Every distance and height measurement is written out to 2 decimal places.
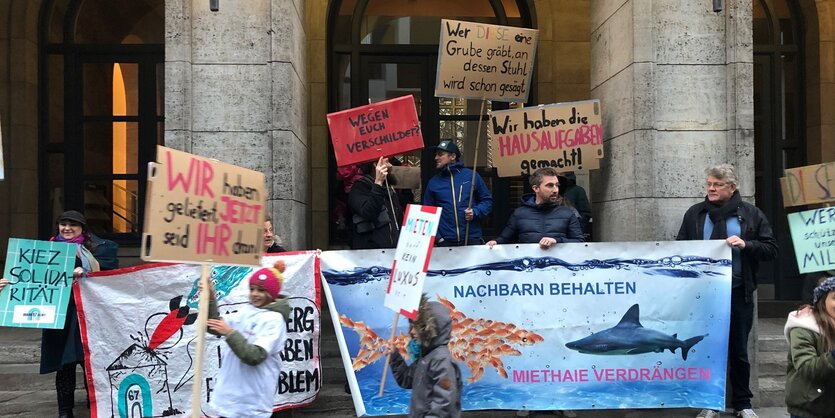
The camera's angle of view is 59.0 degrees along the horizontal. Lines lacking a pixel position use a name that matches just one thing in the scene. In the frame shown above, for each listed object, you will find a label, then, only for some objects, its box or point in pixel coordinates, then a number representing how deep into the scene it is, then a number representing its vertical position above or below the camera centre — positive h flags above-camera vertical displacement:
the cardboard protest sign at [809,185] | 6.02 +0.33
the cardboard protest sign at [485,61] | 7.43 +1.70
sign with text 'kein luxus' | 4.54 -0.20
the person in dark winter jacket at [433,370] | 4.06 -0.80
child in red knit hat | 4.14 -0.70
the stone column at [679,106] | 7.14 +1.16
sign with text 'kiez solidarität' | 5.84 -0.43
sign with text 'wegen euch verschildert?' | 6.73 +0.89
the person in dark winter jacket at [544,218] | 6.17 +0.06
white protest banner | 6.07 -0.88
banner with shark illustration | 5.98 -0.78
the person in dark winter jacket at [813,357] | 3.76 -0.69
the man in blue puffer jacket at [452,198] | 7.03 +0.27
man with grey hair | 6.07 -0.17
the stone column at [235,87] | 7.10 +1.37
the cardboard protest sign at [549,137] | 7.32 +0.89
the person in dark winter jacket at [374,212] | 6.67 +0.14
